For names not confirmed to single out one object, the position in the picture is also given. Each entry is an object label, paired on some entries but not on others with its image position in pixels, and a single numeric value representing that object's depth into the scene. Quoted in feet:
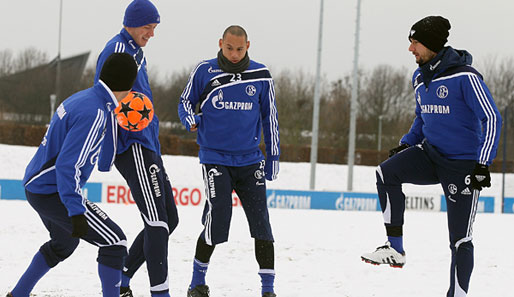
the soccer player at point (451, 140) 29.84
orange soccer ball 27.89
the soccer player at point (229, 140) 32.96
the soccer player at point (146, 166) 28.40
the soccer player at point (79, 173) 23.59
